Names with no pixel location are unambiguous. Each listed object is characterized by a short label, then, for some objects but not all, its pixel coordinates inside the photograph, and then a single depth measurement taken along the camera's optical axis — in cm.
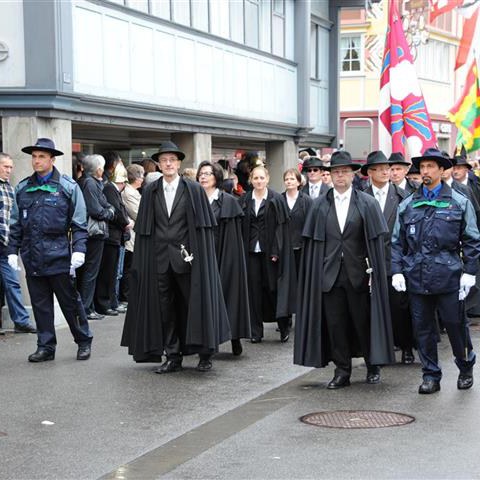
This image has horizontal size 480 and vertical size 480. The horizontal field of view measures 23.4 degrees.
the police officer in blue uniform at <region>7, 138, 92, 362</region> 1080
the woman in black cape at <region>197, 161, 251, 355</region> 1166
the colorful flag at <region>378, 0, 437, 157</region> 1591
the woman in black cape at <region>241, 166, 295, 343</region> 1293
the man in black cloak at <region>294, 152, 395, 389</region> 966
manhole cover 810
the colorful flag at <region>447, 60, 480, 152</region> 1783
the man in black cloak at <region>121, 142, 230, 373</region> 1038
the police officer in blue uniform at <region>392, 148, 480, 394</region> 926
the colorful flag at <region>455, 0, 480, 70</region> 1853
